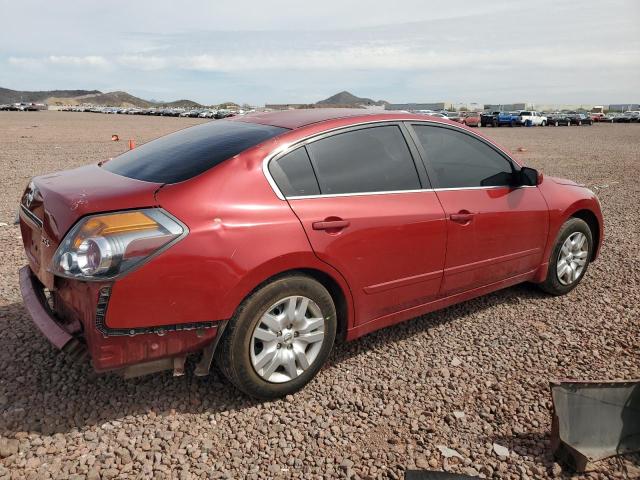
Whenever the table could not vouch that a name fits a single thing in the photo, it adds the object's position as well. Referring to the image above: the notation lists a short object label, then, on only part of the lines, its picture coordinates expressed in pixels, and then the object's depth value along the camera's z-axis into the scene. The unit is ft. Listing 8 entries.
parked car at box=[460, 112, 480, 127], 136.52
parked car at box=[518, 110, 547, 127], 153.28
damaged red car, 8.52
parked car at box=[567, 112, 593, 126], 170.40
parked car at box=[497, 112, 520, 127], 148.56
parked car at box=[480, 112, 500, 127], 147.84
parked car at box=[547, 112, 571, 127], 163.22
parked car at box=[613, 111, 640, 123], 199.72
